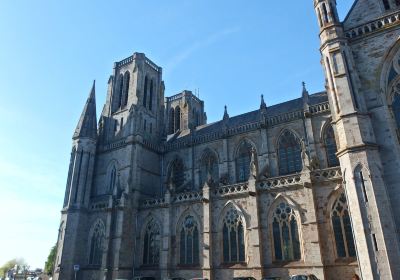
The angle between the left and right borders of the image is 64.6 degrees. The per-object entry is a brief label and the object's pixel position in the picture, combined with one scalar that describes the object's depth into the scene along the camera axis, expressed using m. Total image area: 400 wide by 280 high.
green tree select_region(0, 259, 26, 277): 87.49
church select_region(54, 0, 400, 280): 15.29
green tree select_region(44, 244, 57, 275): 48.48
